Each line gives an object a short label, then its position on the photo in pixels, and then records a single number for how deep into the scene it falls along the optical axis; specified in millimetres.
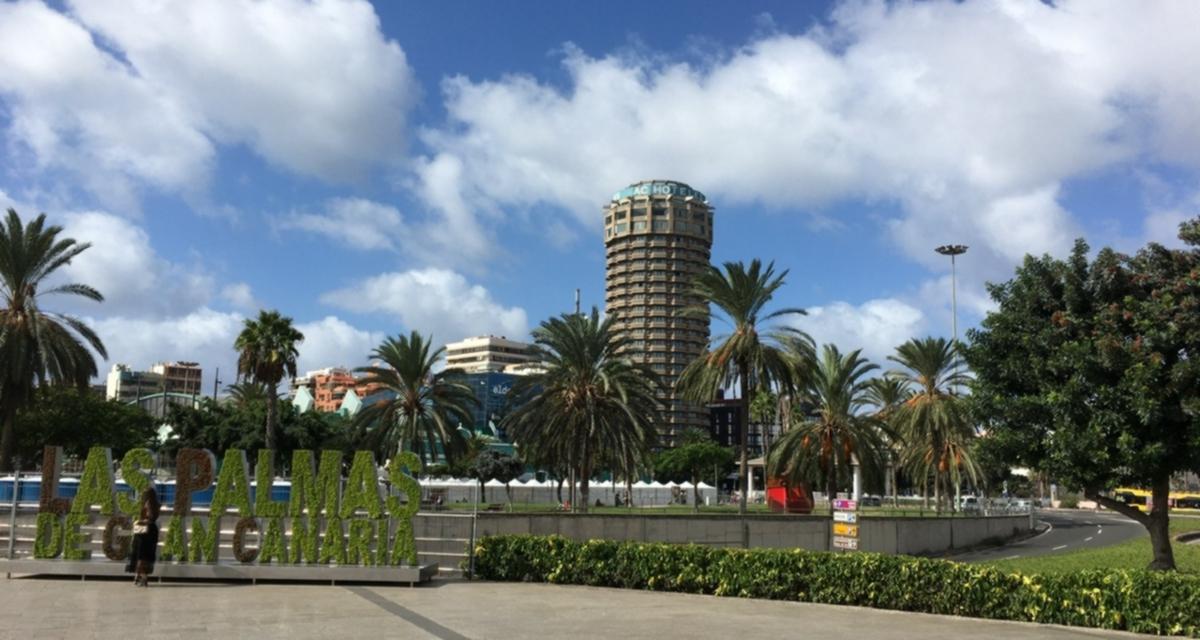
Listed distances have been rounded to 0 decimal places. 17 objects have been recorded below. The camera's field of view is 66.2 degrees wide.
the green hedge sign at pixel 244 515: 18531
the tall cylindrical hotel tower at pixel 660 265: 163750
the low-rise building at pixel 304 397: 103188
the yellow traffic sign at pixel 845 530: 21703
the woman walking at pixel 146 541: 17281
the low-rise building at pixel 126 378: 189500
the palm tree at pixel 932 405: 44250
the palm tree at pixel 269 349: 50188
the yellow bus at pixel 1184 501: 88188
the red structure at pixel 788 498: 41219
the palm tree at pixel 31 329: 33156
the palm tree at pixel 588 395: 36062
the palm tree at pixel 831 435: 38781
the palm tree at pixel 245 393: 73812
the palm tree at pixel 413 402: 42000
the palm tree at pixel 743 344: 33750
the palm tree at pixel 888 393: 51991
